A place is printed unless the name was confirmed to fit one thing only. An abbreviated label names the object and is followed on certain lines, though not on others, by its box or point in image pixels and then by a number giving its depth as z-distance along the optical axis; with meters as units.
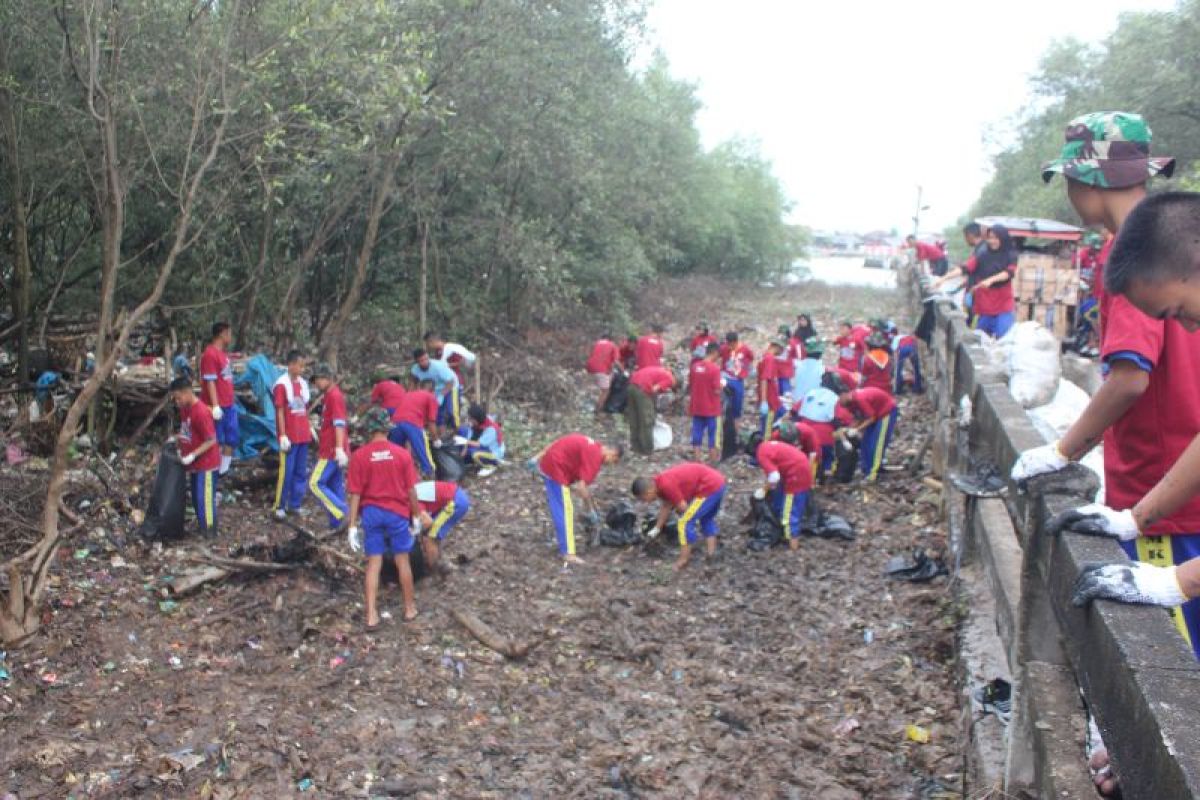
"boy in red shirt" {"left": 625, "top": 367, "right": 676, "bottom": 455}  12.69
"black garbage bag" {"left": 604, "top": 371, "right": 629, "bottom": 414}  15.23
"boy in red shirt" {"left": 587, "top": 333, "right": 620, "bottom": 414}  14.70
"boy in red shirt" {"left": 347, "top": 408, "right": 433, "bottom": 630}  7.27
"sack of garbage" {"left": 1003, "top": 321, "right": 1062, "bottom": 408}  6.98
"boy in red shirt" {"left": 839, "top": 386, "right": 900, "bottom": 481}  11.16
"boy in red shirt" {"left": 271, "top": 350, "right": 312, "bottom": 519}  9.24
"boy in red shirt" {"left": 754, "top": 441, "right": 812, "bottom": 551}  9.20
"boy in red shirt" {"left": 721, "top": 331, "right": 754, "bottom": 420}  13.19
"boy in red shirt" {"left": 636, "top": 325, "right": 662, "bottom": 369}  14.78
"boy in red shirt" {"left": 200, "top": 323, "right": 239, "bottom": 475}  9.21
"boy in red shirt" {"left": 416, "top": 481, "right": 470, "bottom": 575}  8.08
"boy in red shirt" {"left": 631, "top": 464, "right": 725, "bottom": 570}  8.82
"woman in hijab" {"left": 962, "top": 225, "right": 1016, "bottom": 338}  9.74
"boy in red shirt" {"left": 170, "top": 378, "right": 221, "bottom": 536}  8.25
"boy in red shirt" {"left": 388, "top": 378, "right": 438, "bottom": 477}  10.48
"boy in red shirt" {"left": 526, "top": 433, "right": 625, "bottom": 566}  8.95
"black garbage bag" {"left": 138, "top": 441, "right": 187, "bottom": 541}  8.23
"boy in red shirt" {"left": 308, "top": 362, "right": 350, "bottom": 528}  9.00
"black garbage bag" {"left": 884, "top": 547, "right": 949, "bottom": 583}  8.08
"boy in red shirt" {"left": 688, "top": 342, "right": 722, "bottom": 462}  12.36
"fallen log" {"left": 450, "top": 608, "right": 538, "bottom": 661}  7.02
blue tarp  10.27
